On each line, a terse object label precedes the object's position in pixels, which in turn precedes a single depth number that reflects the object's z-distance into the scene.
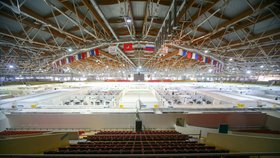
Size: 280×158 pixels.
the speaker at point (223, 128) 9.74
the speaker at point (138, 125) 10.30
